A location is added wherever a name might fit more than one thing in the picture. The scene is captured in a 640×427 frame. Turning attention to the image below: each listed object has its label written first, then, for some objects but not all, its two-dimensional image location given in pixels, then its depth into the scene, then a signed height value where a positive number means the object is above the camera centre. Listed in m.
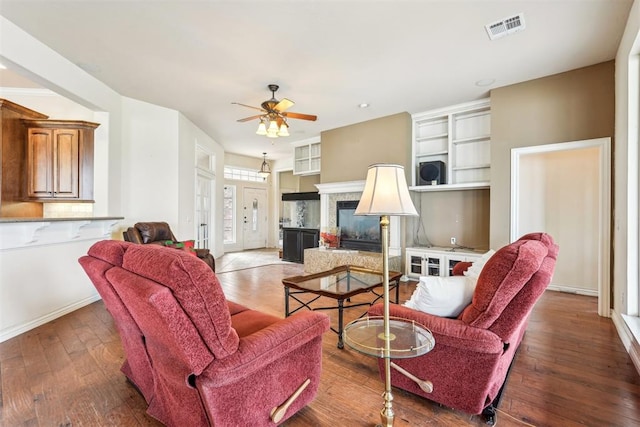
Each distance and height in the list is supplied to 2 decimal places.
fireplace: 5.39 -0.33
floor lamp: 1.40 +0.04
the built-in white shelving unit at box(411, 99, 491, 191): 4.47 +1.10
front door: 8.77 -0.20
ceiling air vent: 2.60 +1.74
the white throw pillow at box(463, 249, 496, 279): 2.06 -0.42
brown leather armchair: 3.88 -0.33
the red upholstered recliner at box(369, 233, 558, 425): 1.38 -0.61
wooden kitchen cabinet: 3.82 +0.70
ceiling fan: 3.73 +1.27
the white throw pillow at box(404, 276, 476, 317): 1.67 -0.48
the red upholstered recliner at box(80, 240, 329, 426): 1.08 -0.59
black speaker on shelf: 4.67 +0.65
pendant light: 8.16 +1.26
